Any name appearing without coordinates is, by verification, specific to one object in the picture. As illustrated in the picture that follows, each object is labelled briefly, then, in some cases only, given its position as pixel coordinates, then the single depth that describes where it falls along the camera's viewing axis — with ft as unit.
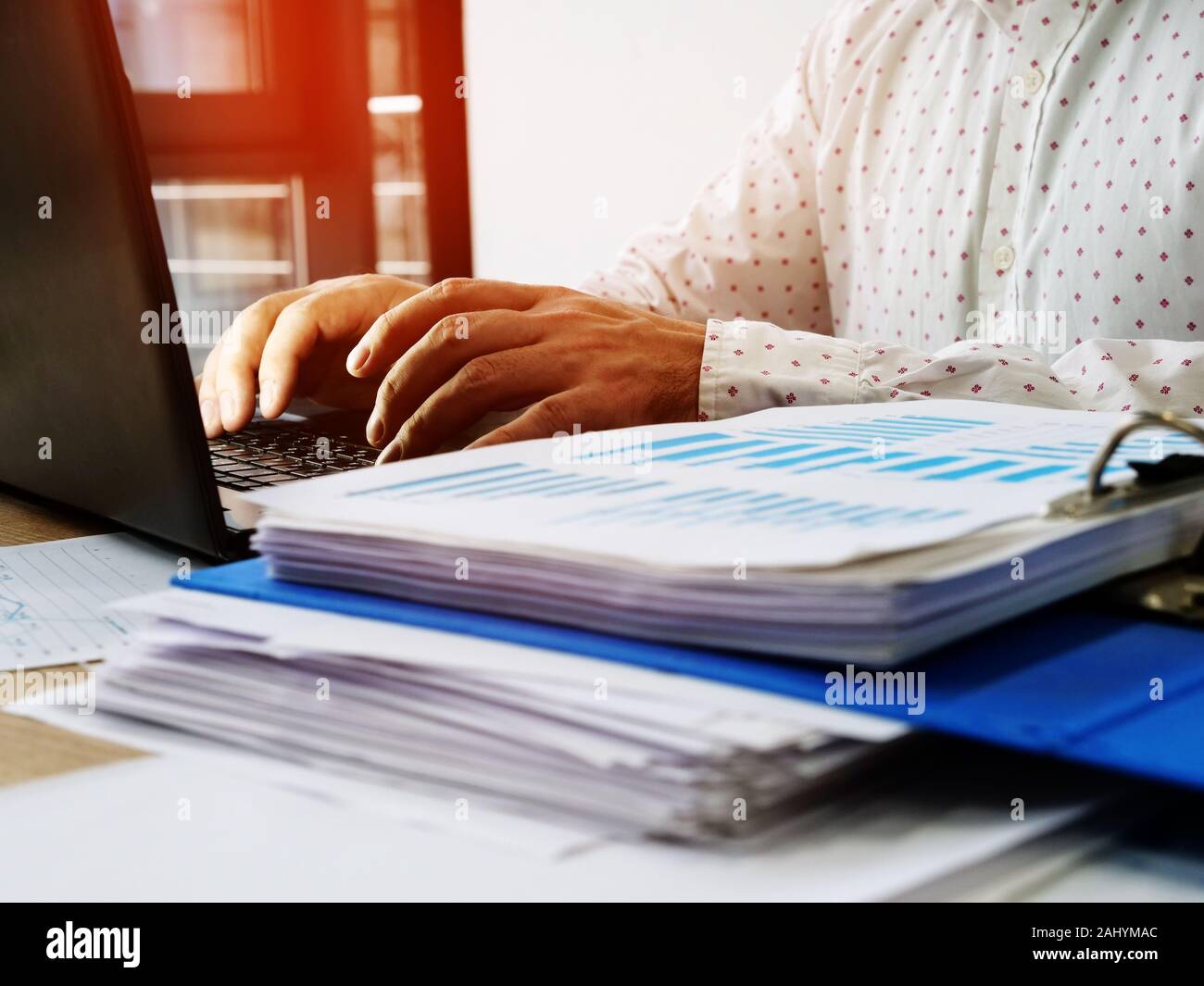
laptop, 1.60
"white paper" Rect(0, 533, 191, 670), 1.42
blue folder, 0.79
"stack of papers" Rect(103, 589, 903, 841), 0.85
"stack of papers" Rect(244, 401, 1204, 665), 0.91
